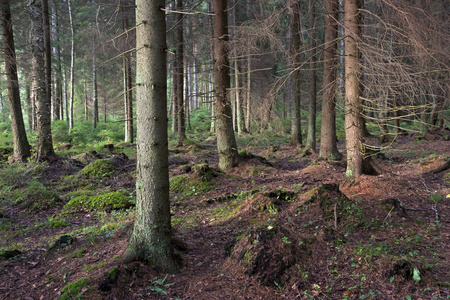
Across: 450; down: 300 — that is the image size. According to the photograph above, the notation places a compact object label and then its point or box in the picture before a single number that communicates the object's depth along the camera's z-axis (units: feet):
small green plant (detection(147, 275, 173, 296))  11.10
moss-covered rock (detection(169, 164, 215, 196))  25.68
